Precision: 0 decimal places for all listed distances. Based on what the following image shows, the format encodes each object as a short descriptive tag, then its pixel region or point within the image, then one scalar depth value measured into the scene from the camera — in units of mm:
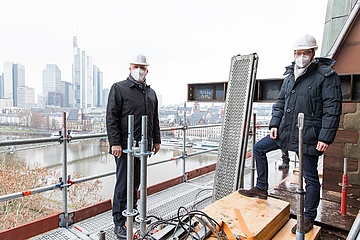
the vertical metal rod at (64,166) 2979
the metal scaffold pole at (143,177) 1791
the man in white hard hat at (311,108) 2221
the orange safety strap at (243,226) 1860
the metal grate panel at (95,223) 2900
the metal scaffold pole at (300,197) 1418
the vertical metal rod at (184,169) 4814
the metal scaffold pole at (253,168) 3895
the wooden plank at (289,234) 2176
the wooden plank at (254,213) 2016
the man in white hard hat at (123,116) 2693
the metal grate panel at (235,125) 3562
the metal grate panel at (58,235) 2697
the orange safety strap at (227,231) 1893
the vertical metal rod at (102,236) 1592
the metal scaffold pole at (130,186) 1805
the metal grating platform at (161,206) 2784
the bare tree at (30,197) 7969
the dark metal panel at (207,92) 4273
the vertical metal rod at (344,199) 2842
